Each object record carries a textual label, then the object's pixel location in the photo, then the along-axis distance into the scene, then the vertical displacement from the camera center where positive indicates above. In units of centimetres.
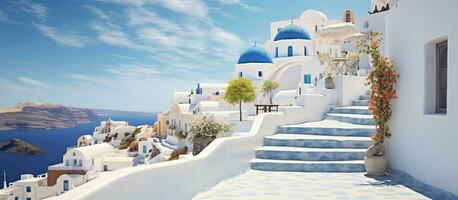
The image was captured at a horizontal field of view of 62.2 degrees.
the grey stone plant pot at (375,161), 712 -110
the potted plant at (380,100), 704 +4
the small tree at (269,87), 3338 +128
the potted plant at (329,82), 1228 +65
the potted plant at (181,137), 3288 -316
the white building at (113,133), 5415 -486
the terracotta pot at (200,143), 1027 -116
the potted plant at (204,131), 1042 -83
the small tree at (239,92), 2962 +73
